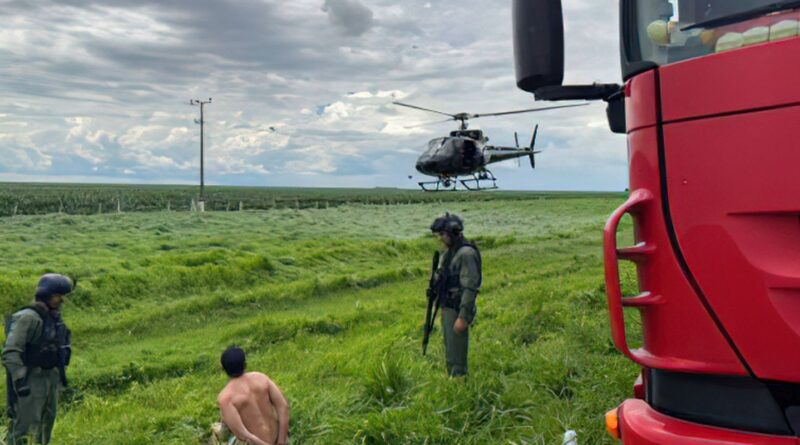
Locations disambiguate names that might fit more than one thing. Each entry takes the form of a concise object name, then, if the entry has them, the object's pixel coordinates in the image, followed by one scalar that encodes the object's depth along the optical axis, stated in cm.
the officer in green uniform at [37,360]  620
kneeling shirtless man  443
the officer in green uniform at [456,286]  675
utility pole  4218
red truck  207
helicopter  2353
